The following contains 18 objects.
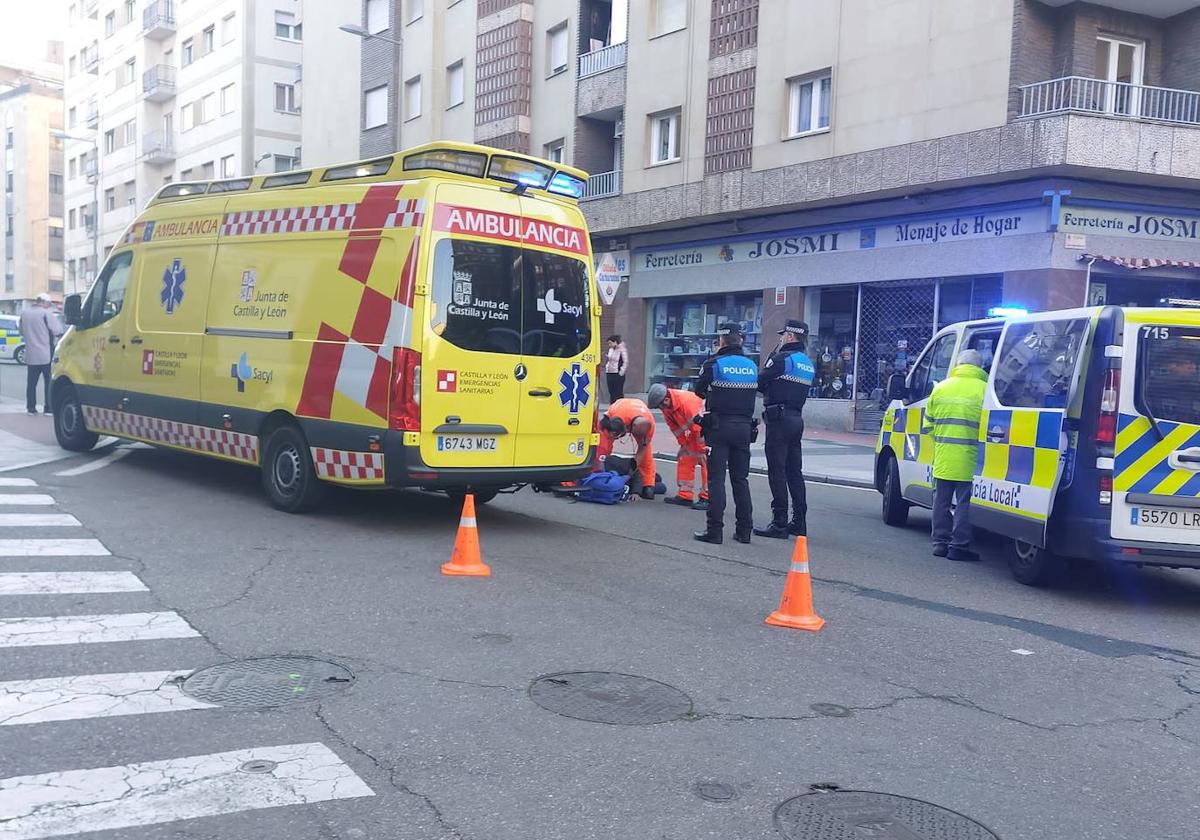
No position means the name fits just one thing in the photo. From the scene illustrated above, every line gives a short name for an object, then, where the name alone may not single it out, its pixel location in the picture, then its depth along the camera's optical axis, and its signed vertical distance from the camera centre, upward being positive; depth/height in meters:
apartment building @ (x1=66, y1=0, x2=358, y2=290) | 44.09 +10.46
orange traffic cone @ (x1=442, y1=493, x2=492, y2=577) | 7.03 -1.37
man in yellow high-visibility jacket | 8.56 -0.67
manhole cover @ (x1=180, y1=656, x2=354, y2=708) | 4.50 -1.48
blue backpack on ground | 10.72 -1.37
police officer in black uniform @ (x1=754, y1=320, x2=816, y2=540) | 9.36 -0.58
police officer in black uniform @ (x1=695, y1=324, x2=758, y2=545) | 8.88 -0.52
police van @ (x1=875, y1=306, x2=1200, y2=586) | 6.99 -0.50
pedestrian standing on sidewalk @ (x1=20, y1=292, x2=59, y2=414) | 15.62 -0.08
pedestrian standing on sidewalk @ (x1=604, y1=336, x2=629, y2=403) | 20.92 -0.31
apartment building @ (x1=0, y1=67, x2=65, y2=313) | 72.44 +8.91
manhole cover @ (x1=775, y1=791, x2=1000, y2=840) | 3.52 -1.53
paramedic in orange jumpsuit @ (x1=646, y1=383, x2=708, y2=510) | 10.78 -0.85
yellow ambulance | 7.95 +0.10
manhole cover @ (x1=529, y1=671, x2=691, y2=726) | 4.52 -1.50
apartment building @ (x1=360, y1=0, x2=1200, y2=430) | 17.23 +3.57
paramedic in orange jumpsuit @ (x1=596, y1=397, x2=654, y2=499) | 10.88 -0.81
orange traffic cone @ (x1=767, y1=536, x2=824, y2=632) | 6.12 -1.39
